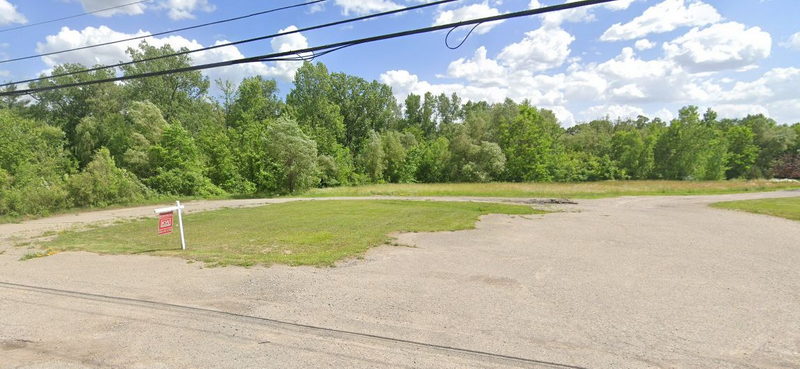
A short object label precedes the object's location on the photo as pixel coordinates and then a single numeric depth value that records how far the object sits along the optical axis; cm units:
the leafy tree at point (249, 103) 4750
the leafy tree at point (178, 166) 2770
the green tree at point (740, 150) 5628
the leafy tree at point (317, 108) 4691
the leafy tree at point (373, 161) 4921
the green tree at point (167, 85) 4231
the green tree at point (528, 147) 4712
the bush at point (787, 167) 5374
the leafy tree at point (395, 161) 5128
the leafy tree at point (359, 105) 5891
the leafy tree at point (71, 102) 4194
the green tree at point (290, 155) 2839
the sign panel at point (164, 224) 905
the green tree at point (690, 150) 4991
